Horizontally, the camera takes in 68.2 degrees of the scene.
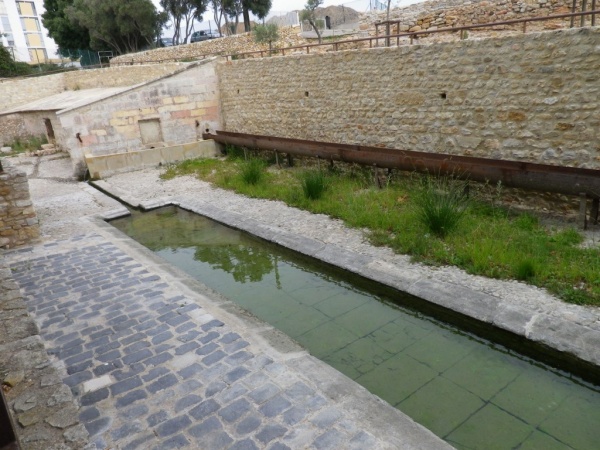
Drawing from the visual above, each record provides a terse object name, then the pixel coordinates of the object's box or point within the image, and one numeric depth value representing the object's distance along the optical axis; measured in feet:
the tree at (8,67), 88.84
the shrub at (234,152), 42.32
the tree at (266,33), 63.36
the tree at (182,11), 102.22
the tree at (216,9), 103.24
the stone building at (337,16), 105.70
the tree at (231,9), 100.53
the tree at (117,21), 89.25
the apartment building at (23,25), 170.91
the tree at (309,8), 82.64
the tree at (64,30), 102.10
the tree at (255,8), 101.35
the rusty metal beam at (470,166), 19.20
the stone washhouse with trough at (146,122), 39.06
